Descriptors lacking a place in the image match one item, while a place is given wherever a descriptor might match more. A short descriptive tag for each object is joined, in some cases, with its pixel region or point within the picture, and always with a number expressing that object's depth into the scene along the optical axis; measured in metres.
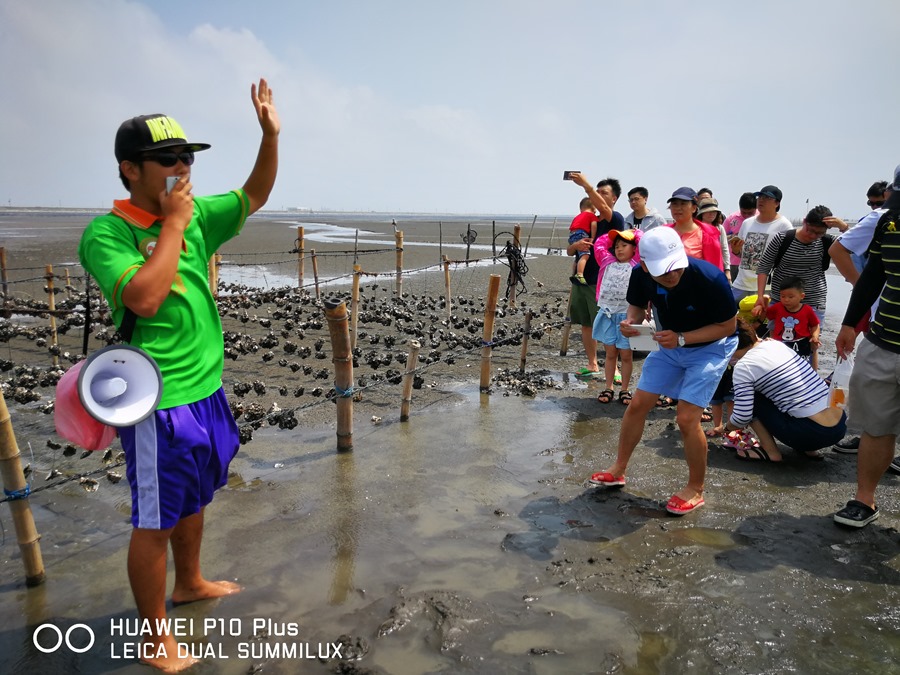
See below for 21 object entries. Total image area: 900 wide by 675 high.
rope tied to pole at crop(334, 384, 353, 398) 5.00
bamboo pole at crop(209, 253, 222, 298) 10.32
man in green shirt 2.28
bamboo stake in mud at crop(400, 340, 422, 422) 5.95
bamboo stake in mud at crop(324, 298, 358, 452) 4.76
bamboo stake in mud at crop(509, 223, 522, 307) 13.50
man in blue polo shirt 3.80
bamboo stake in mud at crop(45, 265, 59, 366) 8.45
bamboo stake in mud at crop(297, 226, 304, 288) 13.92
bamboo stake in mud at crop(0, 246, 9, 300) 12.25
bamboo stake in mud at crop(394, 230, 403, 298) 13.86
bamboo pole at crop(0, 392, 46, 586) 3.10
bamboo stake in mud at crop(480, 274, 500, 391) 6.92
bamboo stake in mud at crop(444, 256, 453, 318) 12.52
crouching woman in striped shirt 4.91
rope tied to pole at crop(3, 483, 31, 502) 3.10
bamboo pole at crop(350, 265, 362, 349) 9.03
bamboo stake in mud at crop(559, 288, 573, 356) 9.07
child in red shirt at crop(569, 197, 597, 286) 7.03
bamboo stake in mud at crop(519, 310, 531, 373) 7.78
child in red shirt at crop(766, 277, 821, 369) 5.75
